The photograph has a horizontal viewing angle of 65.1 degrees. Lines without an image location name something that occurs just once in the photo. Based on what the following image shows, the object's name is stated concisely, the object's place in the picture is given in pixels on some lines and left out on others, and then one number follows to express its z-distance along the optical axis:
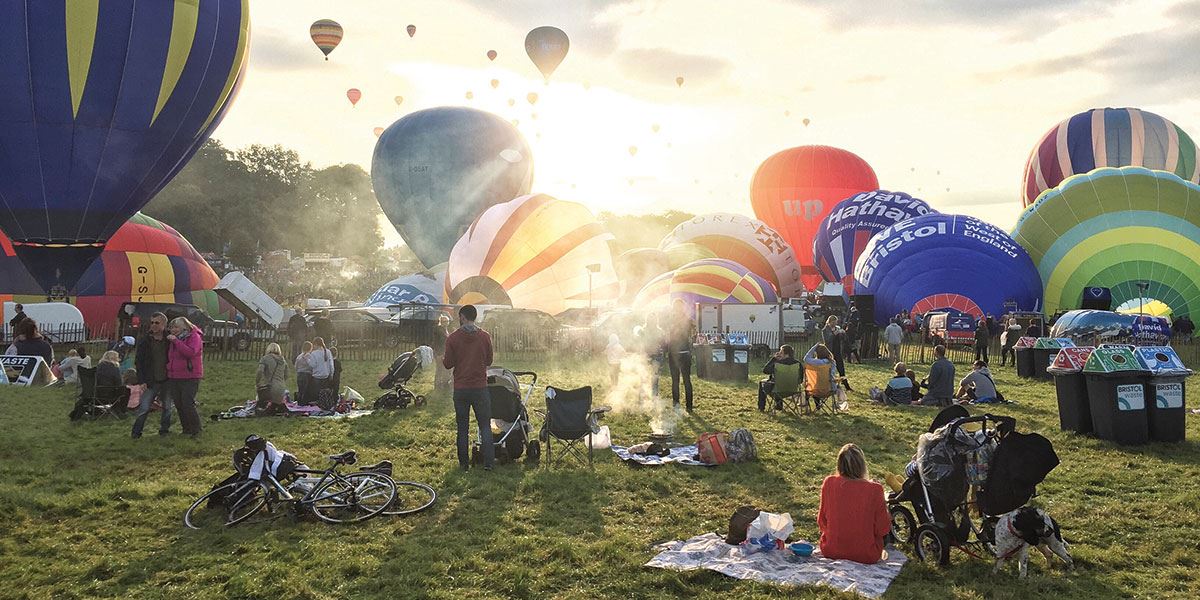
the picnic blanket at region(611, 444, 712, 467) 10.67
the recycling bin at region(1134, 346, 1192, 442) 11.50
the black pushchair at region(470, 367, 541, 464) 10.68
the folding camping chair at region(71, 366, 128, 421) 13.97
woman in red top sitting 6.79
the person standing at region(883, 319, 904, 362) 23.97
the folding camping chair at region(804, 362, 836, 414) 14.62
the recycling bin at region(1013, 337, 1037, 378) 20.42
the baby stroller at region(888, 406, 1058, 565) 6.66
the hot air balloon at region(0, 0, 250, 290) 22.00
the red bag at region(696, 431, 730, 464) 10.59
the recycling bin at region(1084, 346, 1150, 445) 11.48
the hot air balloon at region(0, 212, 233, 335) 29.86
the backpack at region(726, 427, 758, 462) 10.71
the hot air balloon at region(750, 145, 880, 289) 51.12
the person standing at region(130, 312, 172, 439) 11.87
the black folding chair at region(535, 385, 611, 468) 10.63
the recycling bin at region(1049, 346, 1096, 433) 12.13
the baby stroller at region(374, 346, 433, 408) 15.35
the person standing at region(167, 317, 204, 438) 11.80
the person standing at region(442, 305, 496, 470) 10.05
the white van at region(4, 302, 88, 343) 26.97
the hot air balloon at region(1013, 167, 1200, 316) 29.86
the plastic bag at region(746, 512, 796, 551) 7.22
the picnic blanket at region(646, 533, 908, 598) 6.48
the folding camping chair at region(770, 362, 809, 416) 14.56
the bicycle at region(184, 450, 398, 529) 8.16
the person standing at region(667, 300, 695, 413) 14.78
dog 6.59
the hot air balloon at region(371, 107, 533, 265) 42.88
